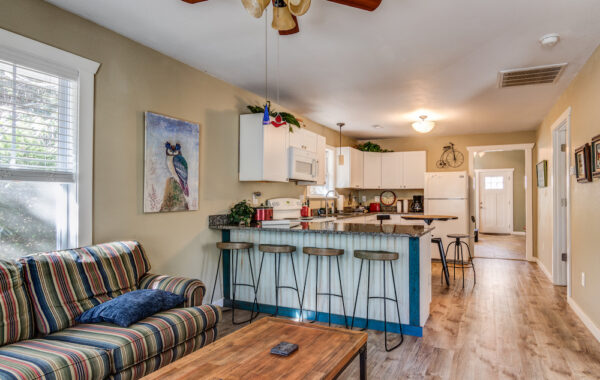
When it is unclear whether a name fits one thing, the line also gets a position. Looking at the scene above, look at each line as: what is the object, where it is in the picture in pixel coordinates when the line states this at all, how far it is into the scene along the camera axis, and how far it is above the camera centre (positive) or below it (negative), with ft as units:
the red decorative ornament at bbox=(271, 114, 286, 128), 11.43 +2.33
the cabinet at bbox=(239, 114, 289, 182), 13.82 +1.75
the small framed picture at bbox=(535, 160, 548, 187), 18.40 +1.24
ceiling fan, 6.50 +3.50
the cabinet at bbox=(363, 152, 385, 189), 25.02 +1.76
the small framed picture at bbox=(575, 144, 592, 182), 10.89 +1.02
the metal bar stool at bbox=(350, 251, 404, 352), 10.08 -2.21
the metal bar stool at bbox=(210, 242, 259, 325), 11.96 -2.26
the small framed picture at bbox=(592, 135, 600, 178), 10.03 +1.12
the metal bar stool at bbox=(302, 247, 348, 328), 10.89 -2.02
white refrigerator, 22.24 -0.20
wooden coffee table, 5.20 -2.48
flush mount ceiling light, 17.30 +3.34
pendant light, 20.15 +1.98
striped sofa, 5.82 -2.47
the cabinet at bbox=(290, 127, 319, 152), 15.79 +2.54
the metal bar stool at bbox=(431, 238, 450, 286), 16.21 -2.72
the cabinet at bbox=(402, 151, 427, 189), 24.39 +1.83
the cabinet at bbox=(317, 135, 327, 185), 18.12 +1.84
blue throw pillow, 7.14 -2.25
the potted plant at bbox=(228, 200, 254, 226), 13.29 -0.64
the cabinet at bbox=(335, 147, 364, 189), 22.63 +1.61
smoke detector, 9.50 +4.10
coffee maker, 24.73 -0.49
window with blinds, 7.53 +0.79
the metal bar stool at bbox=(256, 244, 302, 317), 11.47 -2.05
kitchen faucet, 19.29 -0.01
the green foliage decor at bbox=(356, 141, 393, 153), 24.97 +3.33
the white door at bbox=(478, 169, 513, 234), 37.78 -0.41
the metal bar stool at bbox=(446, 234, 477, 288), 20.99 -3.85
